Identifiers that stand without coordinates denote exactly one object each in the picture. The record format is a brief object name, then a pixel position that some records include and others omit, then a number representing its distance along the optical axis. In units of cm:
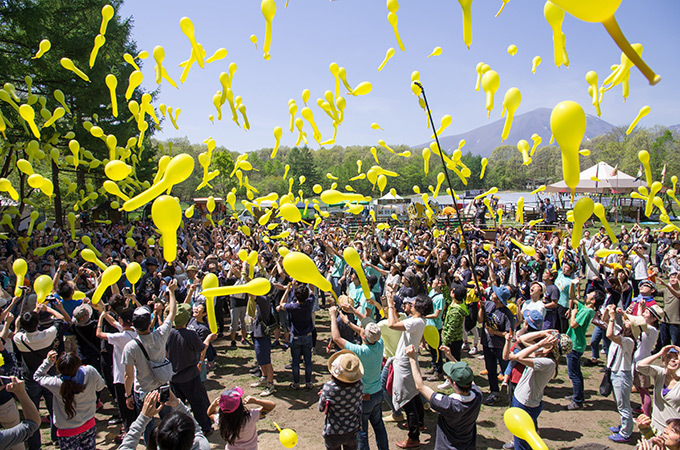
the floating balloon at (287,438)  239
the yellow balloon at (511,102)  255
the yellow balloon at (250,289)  224
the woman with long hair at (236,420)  250
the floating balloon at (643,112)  412
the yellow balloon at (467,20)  204
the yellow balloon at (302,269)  242
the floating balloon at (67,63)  500
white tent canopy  2077
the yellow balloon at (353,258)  308
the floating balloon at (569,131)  133
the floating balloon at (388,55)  415
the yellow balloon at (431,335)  420
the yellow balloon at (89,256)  468
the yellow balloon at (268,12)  284
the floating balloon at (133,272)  387
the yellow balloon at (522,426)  167
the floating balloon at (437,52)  436
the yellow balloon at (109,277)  348
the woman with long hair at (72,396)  309
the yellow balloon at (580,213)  177
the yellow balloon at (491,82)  302
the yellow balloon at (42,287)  390
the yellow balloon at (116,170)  251
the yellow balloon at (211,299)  295
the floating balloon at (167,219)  220
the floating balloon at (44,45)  506
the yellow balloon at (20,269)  457
